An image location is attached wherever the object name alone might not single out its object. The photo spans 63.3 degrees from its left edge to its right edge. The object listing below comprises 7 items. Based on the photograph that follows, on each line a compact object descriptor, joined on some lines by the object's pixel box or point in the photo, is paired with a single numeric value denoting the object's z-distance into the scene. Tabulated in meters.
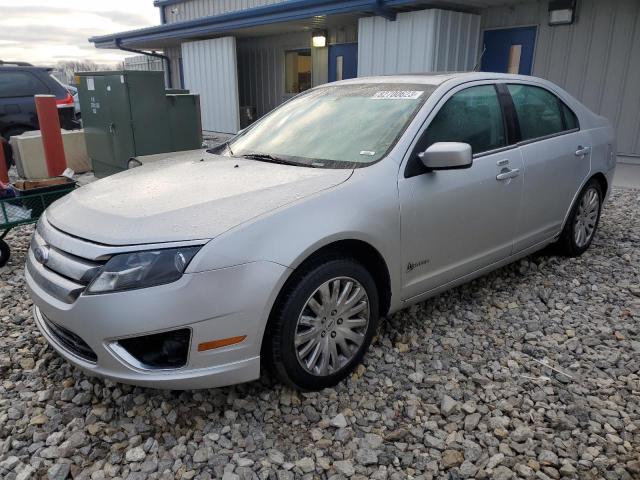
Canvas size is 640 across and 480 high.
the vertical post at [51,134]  6.24
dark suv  9.54
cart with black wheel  4.35
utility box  7.00
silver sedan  2.18
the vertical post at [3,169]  5.71
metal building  8.05
